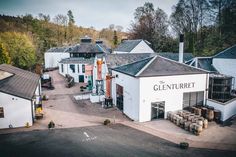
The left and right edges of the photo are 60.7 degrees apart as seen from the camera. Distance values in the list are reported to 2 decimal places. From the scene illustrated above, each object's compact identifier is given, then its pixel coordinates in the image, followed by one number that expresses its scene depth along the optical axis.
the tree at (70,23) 93.38
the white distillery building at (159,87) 20.64
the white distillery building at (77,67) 44.59
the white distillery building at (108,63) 29.20
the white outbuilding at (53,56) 64.19
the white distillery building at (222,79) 21.12
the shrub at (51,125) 19.72
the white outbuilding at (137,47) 45.16
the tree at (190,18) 49.78
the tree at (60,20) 99.25
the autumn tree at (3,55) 44.12
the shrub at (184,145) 15.38
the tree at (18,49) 51.19
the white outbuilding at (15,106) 19.38
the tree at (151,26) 60.50
